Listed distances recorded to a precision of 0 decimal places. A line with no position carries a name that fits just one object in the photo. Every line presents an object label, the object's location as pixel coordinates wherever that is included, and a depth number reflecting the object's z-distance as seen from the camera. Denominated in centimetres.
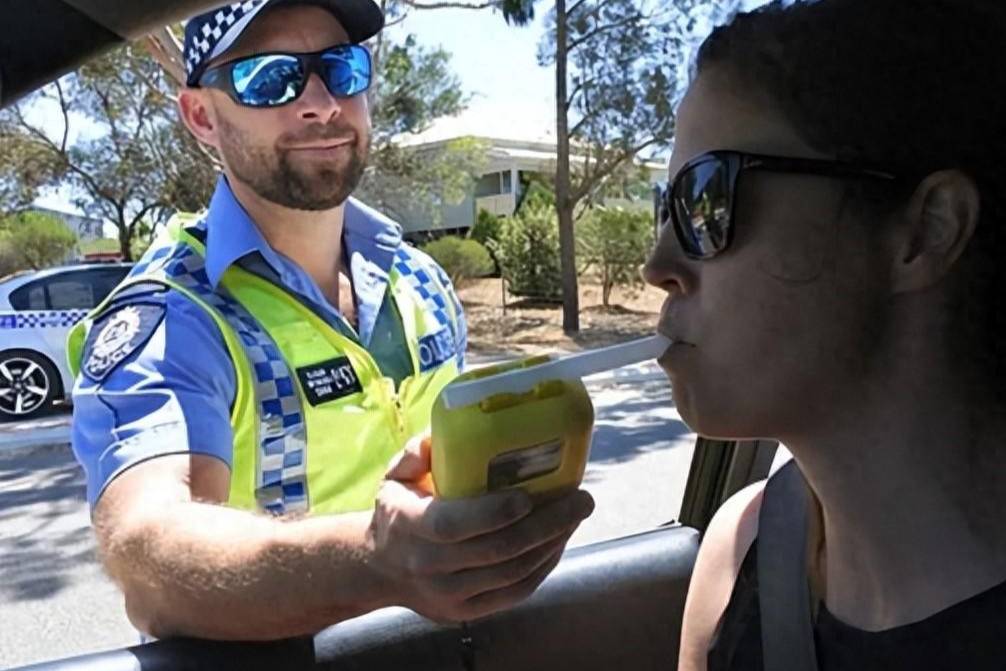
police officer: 119
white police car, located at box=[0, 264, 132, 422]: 886
